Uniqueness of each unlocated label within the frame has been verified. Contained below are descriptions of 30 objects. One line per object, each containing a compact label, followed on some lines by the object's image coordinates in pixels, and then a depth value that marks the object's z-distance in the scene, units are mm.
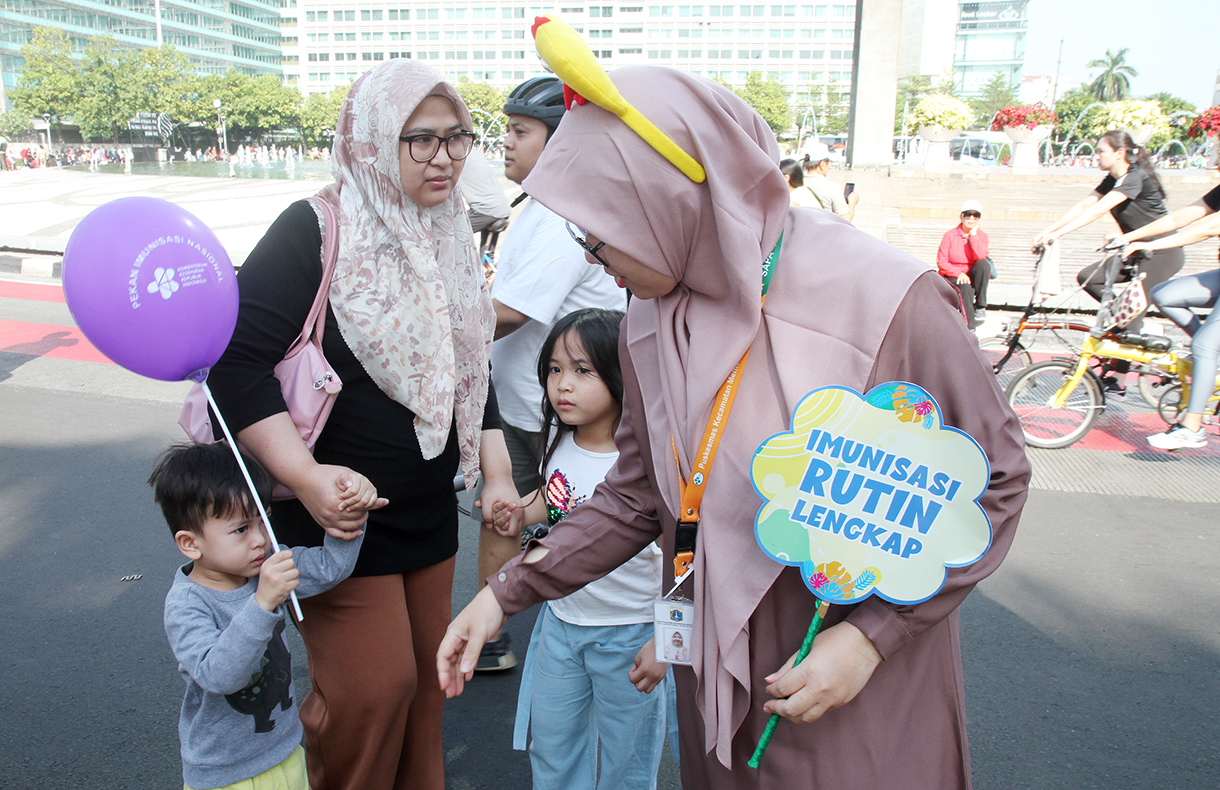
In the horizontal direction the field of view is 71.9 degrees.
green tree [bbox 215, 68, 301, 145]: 72688
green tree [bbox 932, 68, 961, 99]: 96375
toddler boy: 1845
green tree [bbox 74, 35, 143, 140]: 58094
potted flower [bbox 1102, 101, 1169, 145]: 30377
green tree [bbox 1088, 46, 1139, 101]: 96500
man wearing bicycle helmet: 2779
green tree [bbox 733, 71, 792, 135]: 87656
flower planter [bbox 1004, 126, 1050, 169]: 25781
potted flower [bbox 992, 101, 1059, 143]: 25391
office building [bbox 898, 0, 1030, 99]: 107000
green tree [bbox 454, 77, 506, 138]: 86975
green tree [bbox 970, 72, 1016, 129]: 94125
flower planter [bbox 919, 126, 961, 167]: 25375
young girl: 2223
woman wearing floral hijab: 1788
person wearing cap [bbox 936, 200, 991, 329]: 8492
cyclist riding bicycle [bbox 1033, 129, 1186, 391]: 6355
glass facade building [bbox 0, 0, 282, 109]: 83562
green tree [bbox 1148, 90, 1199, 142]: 67225
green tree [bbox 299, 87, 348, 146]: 79125
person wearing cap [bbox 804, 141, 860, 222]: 8359
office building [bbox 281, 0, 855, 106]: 112812
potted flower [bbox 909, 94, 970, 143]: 31578
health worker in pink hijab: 1203
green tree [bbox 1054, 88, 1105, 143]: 68938
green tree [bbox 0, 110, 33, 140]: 57844
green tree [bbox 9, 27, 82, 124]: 57406
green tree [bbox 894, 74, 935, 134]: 94875
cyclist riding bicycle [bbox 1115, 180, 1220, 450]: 5250
